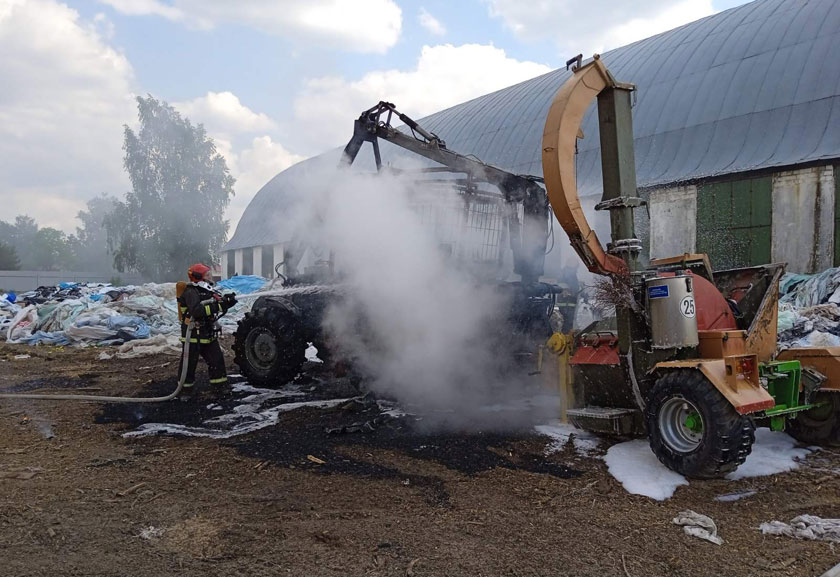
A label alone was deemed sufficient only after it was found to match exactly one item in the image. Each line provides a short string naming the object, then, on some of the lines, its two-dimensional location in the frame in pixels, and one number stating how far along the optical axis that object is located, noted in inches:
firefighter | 291.7
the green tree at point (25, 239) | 3088.1
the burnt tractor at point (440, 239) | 301.4
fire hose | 276.4
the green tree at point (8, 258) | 2145.7
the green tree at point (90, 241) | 3093.0
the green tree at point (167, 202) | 1556.3
